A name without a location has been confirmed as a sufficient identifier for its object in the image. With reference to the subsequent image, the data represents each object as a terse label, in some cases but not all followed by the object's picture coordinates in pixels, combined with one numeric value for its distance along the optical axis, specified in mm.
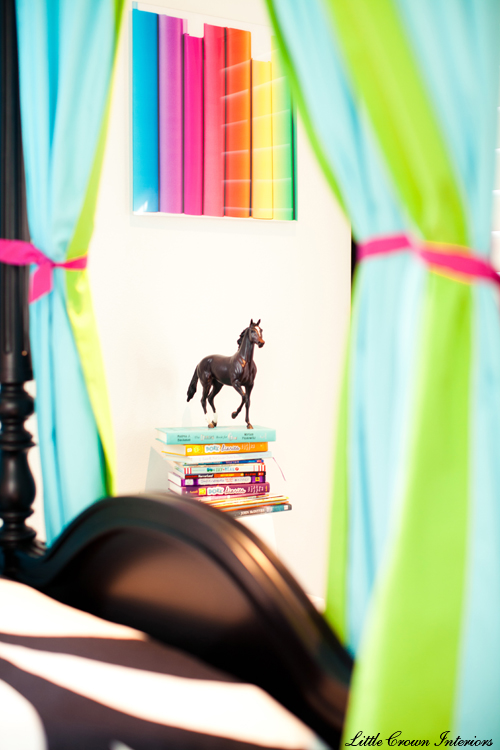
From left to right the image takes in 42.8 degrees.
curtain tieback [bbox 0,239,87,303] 1355
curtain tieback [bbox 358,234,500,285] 712
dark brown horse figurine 2271
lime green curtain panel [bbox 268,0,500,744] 683
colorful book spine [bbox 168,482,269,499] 2176
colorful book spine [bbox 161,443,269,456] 2186
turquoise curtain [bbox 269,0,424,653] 781
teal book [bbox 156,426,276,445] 2180
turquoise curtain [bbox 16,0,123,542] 1308
